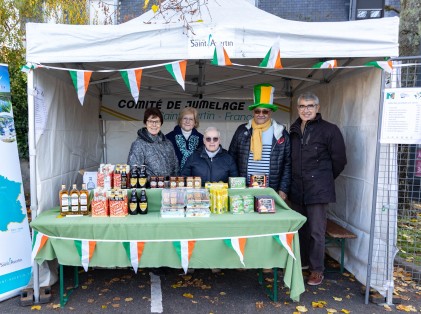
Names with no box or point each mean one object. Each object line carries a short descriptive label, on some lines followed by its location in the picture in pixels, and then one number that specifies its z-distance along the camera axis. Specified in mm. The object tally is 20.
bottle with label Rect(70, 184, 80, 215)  2783
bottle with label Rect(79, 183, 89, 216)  2791
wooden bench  3272
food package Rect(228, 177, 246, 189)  3088
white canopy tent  2742
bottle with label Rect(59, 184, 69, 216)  2770
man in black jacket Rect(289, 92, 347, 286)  3086
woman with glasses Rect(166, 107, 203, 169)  3809
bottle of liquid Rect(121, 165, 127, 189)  2994
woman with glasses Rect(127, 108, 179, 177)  3256
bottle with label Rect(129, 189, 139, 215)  2828
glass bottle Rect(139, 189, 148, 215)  2842
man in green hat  3291
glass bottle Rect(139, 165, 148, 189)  2977
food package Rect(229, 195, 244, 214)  2863
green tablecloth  2619
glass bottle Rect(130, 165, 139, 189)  2986
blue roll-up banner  2969
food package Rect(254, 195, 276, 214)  2828
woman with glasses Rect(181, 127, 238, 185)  3232
